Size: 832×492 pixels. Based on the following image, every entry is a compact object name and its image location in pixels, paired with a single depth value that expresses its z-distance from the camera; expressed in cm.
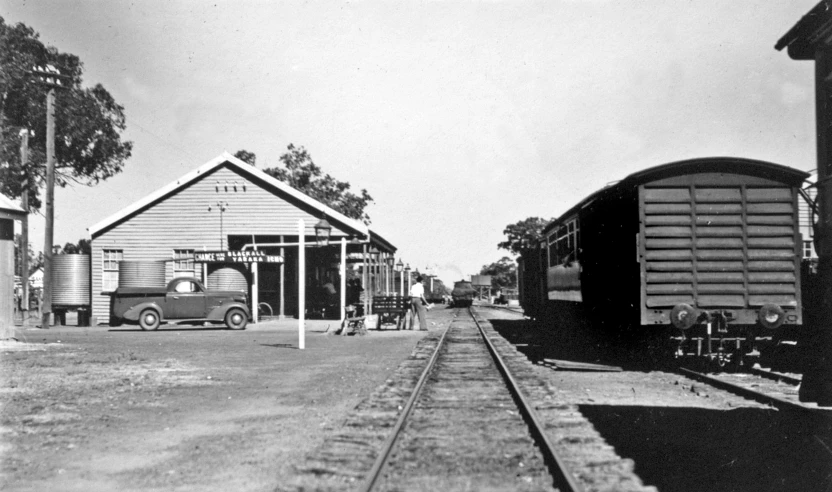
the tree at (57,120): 4044
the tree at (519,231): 12454
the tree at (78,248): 7831
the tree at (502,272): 11638
